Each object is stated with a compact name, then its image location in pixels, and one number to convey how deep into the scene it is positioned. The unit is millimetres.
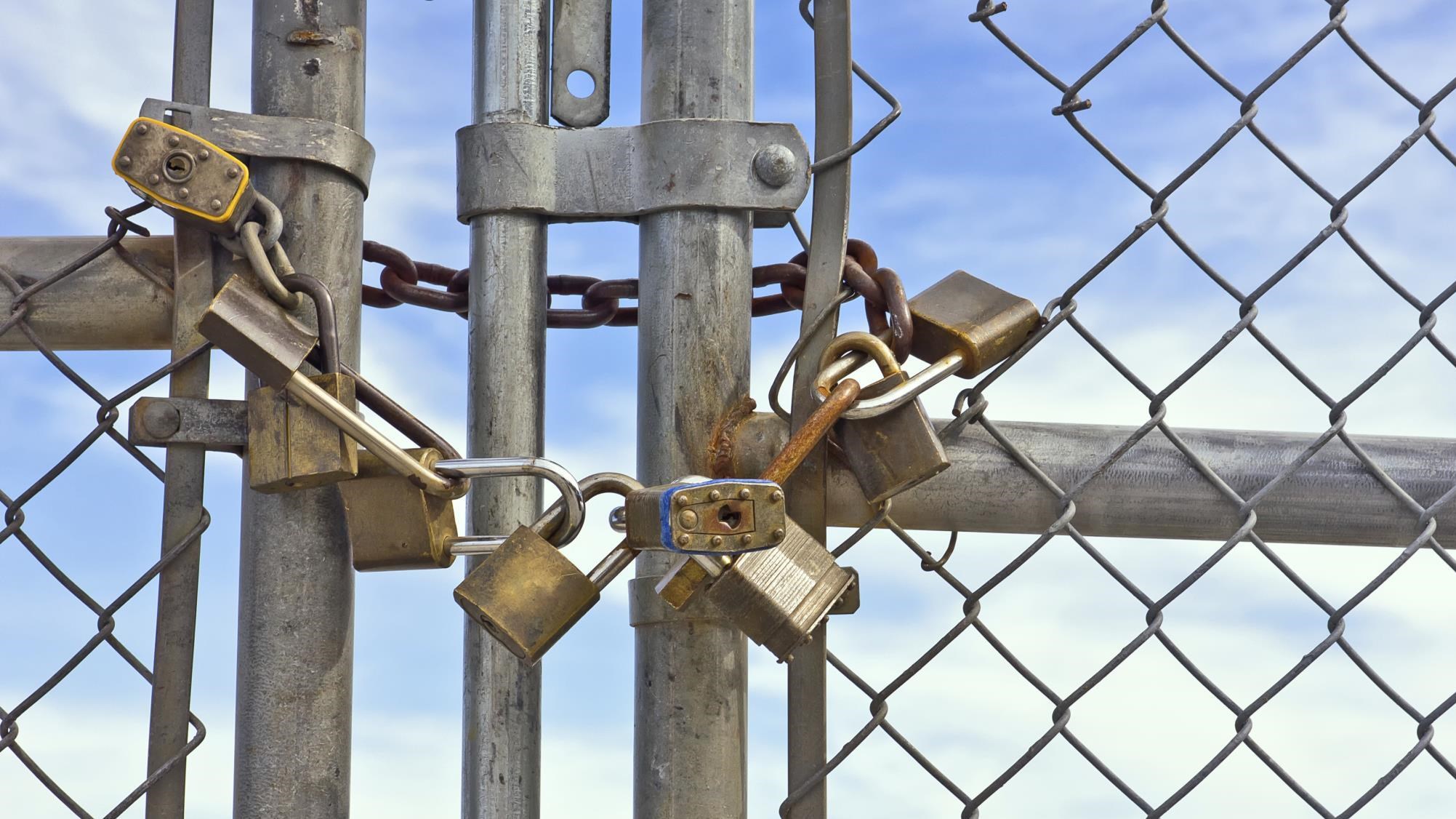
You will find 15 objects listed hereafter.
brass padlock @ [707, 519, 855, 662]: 1102
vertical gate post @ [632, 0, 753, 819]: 1178
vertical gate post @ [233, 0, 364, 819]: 1188
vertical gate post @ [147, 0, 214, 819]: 1236
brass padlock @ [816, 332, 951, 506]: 1146
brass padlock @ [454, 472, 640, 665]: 1081
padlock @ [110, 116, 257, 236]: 1140
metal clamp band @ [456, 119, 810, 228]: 1187
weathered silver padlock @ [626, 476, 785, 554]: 1030
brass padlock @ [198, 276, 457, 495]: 1100
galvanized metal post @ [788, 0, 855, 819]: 1226
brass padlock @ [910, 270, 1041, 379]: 1197
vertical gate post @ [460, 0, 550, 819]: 1181
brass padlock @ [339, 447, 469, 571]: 1123
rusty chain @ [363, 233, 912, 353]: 1233
